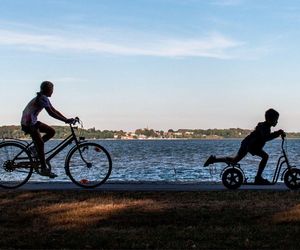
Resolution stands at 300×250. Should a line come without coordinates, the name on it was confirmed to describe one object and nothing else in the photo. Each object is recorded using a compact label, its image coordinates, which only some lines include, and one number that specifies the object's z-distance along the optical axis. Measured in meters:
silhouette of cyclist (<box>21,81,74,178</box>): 10.73
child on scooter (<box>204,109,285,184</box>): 11.50
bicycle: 11.02
